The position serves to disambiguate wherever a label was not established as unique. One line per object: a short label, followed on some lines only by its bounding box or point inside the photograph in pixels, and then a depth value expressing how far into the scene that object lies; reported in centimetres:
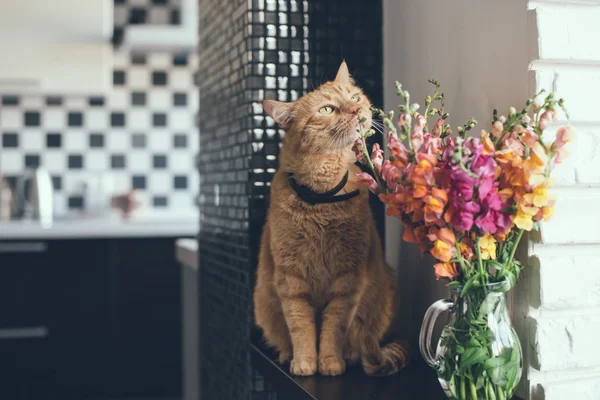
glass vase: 70
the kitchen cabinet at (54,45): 299
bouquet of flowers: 66
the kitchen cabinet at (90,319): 282
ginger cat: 95
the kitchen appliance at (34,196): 322
